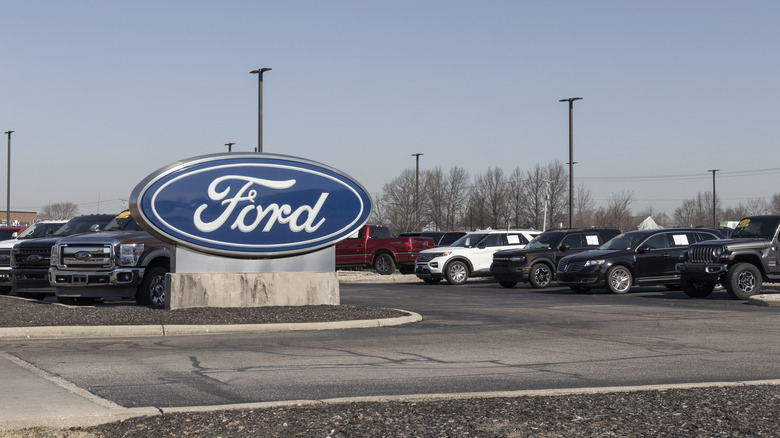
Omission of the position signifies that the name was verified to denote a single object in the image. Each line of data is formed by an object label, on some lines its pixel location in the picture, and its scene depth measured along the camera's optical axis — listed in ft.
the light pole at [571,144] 131.03
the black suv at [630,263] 74.64
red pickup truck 111.96
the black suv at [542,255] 84.94
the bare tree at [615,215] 293.84
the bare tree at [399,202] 292.20
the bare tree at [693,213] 458.91
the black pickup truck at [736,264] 66.18
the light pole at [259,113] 113.50
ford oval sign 49.37
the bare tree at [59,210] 422.82
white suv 95.30
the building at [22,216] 439.18
